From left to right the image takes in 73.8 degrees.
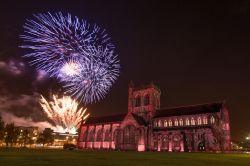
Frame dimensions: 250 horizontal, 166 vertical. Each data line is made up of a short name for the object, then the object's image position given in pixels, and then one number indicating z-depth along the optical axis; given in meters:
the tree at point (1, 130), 50.81
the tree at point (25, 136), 75.91
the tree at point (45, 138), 75.24
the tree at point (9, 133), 61.26
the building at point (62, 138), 106.37
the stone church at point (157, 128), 47.64
